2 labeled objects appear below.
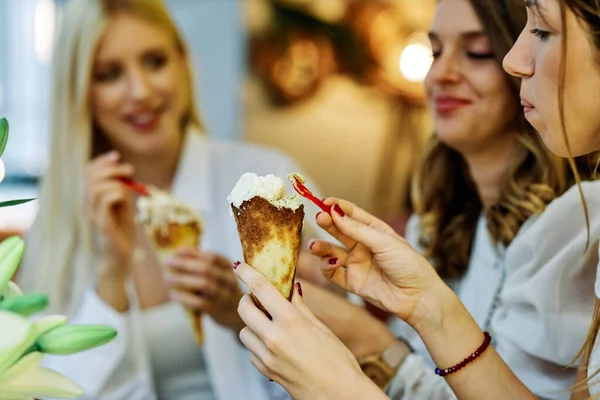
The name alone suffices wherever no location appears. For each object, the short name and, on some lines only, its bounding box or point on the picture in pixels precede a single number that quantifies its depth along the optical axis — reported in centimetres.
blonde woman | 180
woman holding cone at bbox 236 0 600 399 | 93
